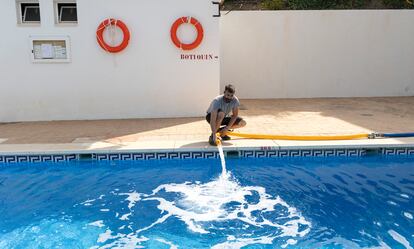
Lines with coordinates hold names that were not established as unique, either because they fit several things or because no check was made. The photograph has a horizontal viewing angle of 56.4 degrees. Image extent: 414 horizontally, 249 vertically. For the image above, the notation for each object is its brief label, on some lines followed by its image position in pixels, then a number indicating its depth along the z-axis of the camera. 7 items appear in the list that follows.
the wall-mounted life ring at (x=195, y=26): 7.47
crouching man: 5.74
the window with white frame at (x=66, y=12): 7.48
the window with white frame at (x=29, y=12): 7.44
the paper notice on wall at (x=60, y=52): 7.48
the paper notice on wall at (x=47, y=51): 7.45
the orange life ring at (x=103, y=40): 7.39
